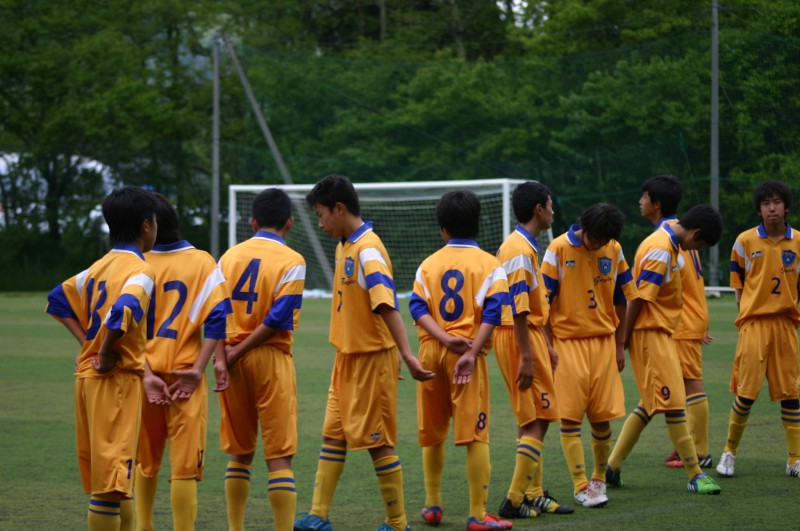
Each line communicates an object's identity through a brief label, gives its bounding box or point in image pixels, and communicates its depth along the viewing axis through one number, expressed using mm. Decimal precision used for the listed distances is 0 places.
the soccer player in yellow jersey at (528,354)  11773
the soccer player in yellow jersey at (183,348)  10000
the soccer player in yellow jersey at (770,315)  14539
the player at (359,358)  10922
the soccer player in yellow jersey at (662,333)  13219
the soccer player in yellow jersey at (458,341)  11305
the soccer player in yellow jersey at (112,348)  9187
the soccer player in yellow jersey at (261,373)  10742
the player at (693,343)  14977
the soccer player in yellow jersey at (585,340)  12594
